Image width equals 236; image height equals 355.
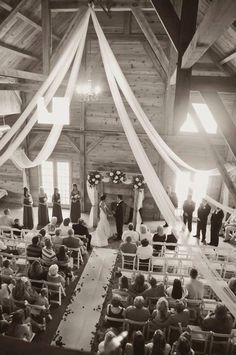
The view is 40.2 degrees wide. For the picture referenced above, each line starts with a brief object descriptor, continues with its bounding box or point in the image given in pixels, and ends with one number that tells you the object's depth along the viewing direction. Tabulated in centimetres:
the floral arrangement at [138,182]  1102
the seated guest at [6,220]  887
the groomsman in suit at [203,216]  1000
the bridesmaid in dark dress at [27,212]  1062
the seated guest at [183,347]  411
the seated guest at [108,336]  382
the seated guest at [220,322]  489
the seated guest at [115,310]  528
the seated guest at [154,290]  572
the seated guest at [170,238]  832
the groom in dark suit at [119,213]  1009
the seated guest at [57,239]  768
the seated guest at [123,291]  583
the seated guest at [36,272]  619
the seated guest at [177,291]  551
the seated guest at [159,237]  810
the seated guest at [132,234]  807
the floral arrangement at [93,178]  1093
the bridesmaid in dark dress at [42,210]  1073
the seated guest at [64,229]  840
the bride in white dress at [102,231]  958
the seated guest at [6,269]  626
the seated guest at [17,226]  881
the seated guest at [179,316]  500
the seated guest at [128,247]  741
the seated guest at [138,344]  408
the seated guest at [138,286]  571
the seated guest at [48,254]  676
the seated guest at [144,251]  716
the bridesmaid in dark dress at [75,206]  1066
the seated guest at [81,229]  858
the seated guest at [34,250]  696
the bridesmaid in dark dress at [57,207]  1077
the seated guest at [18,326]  465
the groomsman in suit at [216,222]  972
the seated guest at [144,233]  805
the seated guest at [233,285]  557
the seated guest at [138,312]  511
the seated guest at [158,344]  425
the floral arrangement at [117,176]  1120
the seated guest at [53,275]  621
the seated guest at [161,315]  492
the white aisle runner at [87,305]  578
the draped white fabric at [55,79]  620
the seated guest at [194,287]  580
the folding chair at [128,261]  717
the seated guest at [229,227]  1003
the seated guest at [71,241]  773
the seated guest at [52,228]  850
